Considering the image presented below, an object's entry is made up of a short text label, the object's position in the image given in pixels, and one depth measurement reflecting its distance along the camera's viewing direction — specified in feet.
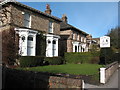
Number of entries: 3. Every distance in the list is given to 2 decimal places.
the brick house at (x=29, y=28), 42.27
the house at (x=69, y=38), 74.43
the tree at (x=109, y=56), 53.22
